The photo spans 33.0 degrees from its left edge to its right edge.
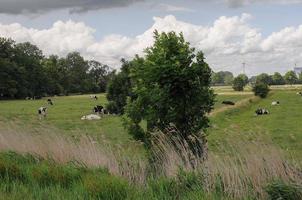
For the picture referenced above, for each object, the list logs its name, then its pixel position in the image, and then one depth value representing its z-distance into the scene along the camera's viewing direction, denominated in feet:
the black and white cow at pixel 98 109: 155.22
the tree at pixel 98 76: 479.82
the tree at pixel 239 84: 401.45
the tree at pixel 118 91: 134.00
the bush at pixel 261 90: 261.03
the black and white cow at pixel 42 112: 147.74
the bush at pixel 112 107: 150.18
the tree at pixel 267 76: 578.86
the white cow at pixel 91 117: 139.19
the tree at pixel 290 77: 643.45
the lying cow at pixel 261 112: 152.64
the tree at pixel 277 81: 632.38
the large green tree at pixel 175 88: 44.04
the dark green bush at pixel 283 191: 24.90
